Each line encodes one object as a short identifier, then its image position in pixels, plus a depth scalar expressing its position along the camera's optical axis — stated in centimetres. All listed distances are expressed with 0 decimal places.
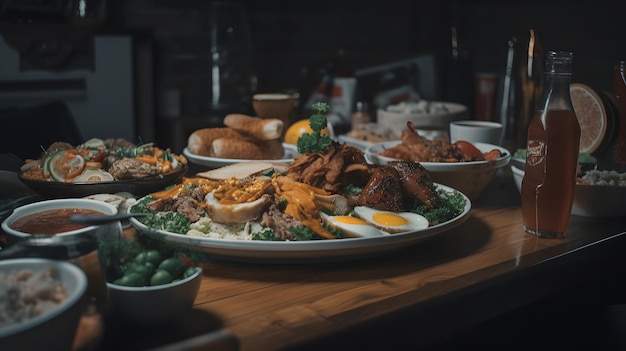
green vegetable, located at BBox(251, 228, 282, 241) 131
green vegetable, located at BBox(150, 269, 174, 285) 102
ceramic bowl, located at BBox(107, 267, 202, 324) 100
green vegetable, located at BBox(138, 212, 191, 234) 135
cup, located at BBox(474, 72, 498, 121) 331
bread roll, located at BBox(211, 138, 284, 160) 207
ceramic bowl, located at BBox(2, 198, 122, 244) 103
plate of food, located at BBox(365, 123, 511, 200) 181
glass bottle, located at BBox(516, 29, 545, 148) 220
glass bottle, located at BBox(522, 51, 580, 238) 149
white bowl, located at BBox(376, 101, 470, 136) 265
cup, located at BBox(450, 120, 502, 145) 211
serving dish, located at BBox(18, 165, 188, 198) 164
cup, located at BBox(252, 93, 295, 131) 235
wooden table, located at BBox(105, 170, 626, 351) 107
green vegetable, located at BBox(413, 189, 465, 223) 149
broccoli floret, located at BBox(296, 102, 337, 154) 161
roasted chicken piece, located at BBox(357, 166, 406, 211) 149
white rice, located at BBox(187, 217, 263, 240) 134
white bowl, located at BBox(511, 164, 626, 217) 169
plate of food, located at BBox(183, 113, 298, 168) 207
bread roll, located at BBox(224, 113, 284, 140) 216
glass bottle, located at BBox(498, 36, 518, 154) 248
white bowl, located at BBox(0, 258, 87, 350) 78
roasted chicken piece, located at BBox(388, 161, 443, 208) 154
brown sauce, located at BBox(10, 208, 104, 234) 119
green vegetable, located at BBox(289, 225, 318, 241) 130
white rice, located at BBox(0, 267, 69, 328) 81
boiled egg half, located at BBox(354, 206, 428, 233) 141
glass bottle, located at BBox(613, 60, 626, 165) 198
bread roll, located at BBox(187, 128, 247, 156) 212
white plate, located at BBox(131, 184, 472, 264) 127
